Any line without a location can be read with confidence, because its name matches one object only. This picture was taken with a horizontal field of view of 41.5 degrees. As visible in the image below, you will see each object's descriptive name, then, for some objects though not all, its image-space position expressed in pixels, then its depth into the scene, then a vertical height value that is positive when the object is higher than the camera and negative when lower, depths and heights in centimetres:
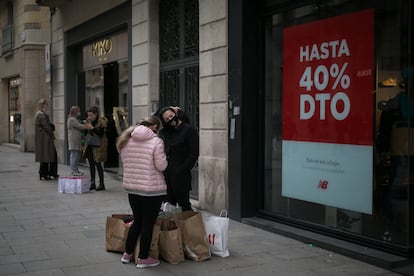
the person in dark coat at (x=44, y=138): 1285 -40
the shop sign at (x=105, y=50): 1316 +188
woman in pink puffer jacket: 556 -57
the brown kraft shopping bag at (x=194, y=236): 583 -123
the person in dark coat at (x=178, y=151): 676 -37
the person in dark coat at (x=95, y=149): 1119 -57
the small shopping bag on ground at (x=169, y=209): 611 -104
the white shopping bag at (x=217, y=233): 596 -123
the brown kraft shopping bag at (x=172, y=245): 579 -132
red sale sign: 634 +52
